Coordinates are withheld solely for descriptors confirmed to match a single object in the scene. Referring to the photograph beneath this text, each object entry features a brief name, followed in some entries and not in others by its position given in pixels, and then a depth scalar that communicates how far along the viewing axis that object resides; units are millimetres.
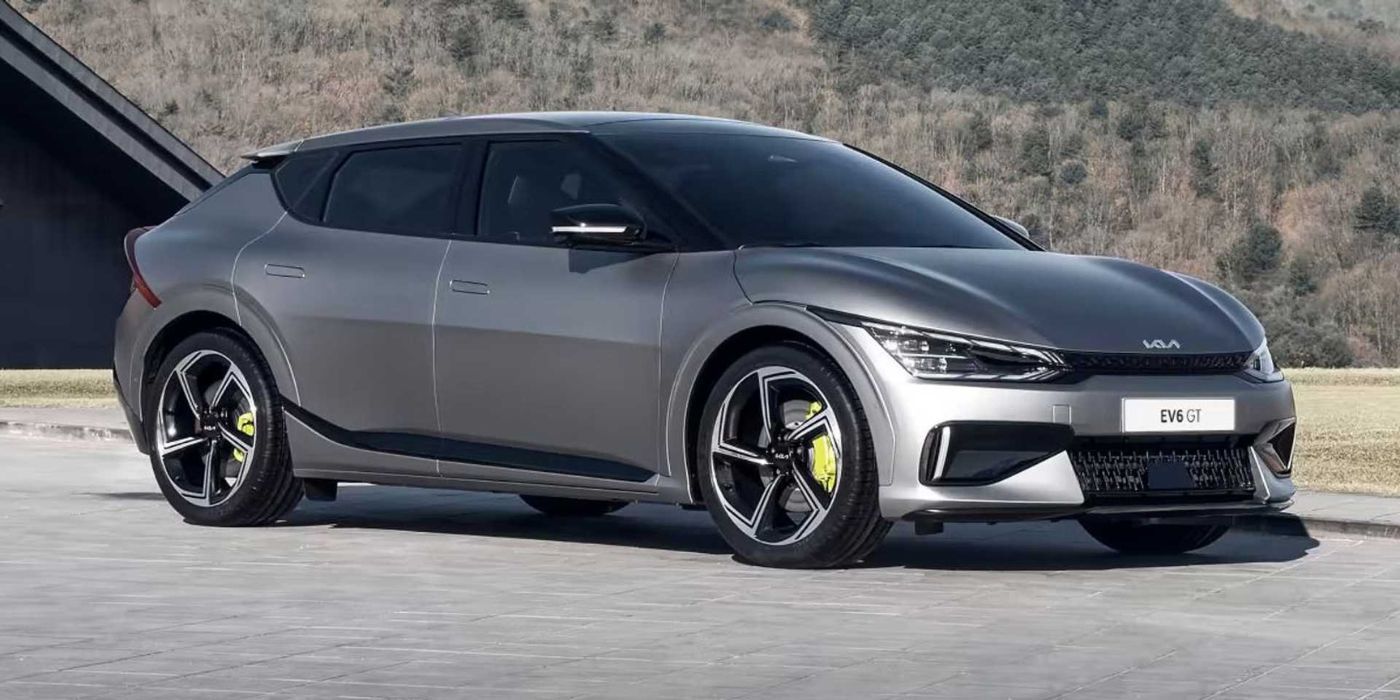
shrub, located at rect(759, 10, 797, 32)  114375
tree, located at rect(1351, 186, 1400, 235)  80688
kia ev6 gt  8477
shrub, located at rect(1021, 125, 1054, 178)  89000
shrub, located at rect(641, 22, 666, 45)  110062
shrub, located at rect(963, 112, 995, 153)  91750
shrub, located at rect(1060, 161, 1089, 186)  87938
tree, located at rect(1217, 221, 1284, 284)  79625
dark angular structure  28500
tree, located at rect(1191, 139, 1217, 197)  88000
